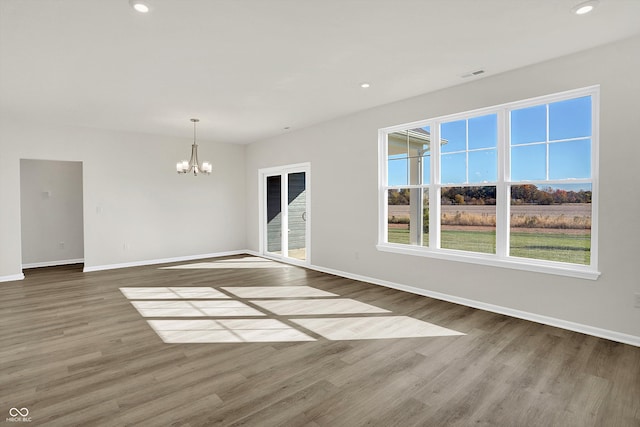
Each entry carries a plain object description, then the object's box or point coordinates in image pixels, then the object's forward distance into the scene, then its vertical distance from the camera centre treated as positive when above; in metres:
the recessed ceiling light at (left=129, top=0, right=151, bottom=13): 2.39 +1.46
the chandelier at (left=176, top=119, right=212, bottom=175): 6.06 +0.78
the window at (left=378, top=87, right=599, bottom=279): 3.45 +0.28
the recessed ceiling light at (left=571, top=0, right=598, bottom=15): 2.49 +1.51
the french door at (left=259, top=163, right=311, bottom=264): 6.79 -0.07
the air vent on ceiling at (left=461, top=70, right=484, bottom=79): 3.80 +1.54
